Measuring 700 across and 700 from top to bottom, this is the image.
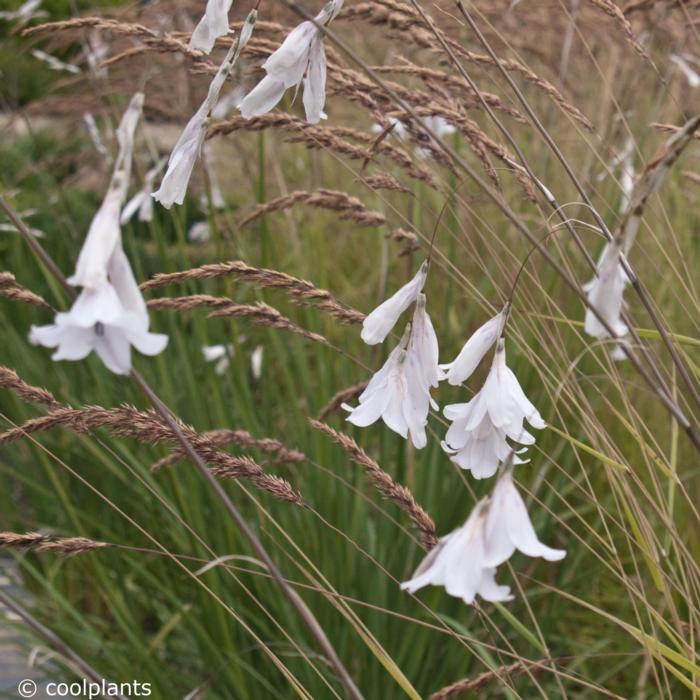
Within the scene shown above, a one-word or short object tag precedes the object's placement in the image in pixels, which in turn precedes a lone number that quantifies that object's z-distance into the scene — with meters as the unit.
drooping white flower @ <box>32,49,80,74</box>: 1.61
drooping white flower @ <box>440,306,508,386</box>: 0.79
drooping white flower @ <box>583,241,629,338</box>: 0.72
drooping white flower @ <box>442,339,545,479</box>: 0.78
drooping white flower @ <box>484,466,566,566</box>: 0.71
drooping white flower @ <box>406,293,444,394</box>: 0.79
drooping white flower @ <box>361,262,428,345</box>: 0.80
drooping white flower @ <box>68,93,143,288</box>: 0.69
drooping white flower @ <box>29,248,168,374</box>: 0.69
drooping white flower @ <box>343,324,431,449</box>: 0.79
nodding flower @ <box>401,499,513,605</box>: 0.71
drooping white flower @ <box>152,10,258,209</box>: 0.76
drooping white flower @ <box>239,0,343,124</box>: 0.78
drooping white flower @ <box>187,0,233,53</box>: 0.78
